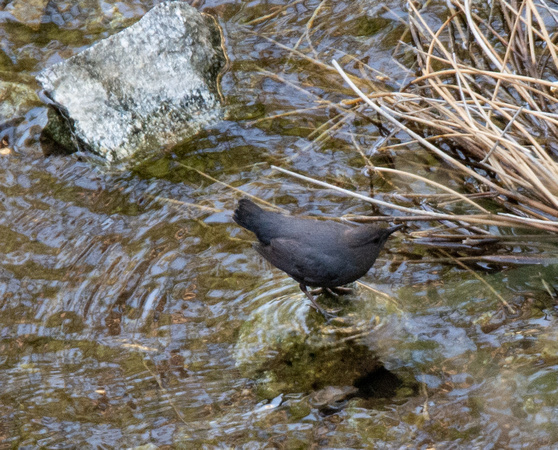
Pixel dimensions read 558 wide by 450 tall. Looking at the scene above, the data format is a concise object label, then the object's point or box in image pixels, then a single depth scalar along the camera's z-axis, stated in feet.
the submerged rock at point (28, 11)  42.37
